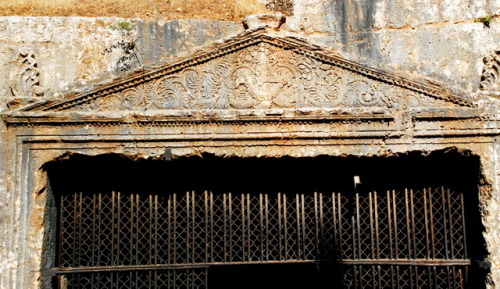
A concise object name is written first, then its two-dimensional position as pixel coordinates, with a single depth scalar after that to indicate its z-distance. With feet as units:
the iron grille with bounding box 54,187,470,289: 17.16
